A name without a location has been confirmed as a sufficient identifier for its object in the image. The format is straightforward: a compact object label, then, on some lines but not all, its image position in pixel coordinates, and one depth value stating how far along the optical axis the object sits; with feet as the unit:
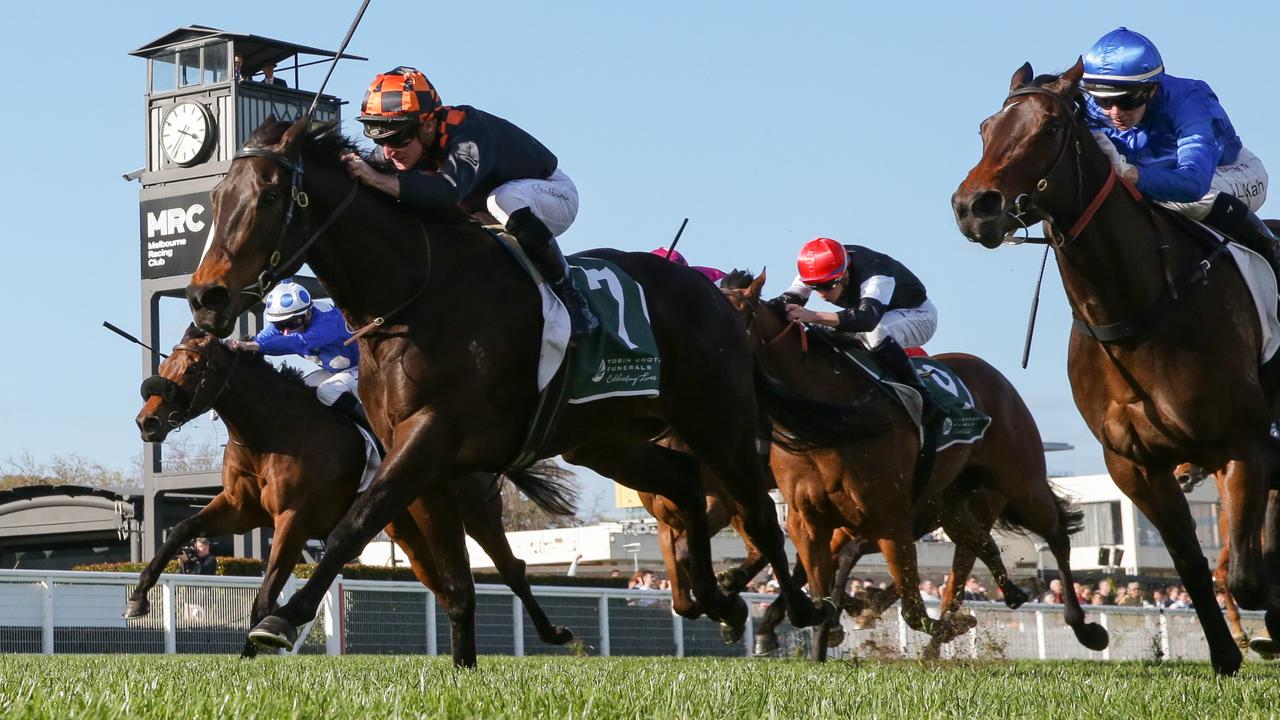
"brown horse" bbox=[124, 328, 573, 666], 58.13
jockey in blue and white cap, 61.26
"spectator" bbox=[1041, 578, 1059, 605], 131.32
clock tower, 199.62
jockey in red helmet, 57.00
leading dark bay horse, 32.91
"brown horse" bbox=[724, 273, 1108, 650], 54.44
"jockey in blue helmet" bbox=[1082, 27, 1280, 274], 37.40
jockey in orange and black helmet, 36.42
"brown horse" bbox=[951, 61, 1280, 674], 35.53
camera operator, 95.14
